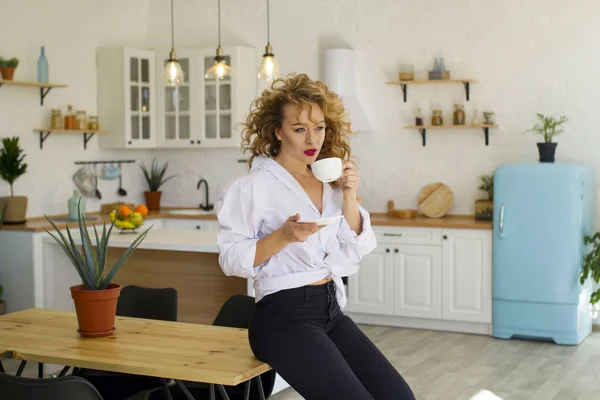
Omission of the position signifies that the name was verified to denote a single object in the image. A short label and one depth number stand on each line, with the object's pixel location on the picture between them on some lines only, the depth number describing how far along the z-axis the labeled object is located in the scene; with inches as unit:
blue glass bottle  265.0
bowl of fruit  222.4
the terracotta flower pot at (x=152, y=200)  311.7
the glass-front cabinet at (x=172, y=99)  291.1
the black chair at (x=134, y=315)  138.6
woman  100.2
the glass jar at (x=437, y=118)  268.4
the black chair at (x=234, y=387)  125.5
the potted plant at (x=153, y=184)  312.0
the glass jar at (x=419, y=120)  271.4
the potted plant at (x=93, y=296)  121.8
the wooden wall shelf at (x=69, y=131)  270.1
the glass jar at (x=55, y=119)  272.1
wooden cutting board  267.1
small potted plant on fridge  245.3
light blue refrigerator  234.7
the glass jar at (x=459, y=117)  265.6
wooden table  103.1
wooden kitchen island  202.2
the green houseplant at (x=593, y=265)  235.1
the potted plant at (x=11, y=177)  249.3
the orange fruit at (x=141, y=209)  231.5
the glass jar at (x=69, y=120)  276.1
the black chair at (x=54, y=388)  94.3
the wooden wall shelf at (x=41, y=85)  253.4
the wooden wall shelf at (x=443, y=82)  265.2
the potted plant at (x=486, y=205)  255.3
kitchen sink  294.0
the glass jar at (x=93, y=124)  285.3
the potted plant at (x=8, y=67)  251.8
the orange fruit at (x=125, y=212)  222.1
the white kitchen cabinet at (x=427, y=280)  249.3
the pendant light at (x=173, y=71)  226.4
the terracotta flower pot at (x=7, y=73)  251.8
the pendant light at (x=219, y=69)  220.1
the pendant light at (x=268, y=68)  219.5
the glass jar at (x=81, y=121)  278.4
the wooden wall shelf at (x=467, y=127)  261.9
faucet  306.7
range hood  276.4
